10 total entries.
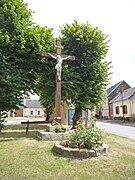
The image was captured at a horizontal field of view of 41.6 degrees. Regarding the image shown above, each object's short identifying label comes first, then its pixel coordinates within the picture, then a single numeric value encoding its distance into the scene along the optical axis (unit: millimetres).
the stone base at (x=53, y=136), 7792
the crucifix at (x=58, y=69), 8938
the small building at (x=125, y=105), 32169
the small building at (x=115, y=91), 44612
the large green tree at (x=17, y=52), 9766
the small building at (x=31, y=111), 62031
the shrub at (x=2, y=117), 10345
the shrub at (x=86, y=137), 5737
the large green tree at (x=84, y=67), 11266
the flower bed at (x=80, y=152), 5406
